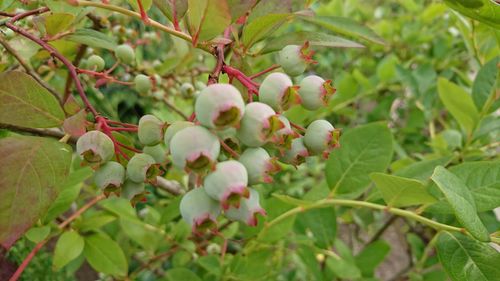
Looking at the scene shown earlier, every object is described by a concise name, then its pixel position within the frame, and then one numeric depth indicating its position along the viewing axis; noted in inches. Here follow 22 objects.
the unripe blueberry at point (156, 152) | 8.5
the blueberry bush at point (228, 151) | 7.1
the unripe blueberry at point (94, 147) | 7.7
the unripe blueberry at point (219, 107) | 6.6
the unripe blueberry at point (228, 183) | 6.7
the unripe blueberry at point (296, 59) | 8.1
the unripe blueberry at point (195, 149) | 6.7
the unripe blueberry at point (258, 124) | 6.8
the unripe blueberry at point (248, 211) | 7.2
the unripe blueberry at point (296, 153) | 7.9
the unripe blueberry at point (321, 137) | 7.9
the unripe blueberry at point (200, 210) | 7.1
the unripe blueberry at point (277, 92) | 7.2
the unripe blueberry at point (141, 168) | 7.9
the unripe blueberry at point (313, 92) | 7.6
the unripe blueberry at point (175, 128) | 7.3
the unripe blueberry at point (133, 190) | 8.3
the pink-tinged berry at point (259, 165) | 7.1
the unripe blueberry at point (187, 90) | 14.5
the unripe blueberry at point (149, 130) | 7.9
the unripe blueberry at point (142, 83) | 11.3
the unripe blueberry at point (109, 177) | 8.0
